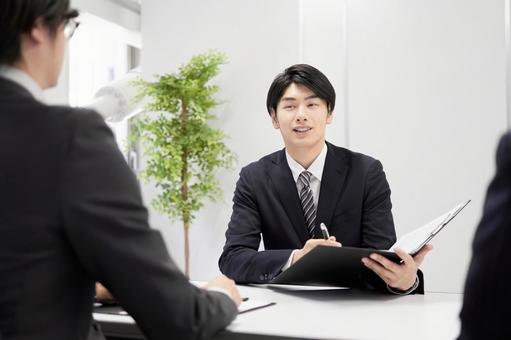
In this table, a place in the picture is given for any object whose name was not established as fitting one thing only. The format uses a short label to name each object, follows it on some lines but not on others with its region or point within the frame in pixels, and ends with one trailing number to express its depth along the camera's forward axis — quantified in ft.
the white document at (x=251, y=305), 5.56
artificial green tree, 15.37
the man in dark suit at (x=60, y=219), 3.44
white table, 4.76
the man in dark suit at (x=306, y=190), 8.99
